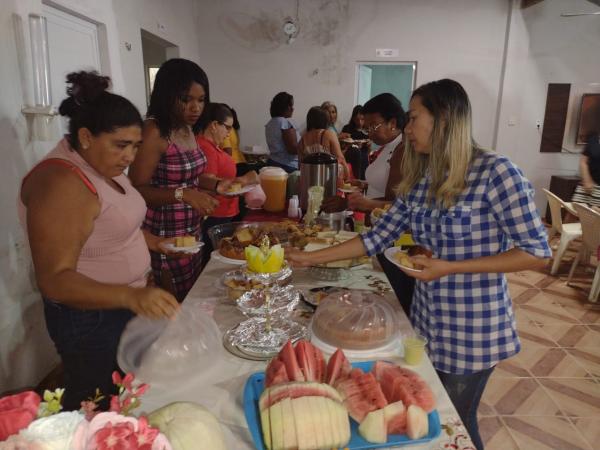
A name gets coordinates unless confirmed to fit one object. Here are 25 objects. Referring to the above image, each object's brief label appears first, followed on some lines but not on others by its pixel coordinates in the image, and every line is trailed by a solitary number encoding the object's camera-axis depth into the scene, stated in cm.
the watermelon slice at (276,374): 88
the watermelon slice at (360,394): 85
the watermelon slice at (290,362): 88
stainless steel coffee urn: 264
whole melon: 61
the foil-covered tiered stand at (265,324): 116
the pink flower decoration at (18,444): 45
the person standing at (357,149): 487
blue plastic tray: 81
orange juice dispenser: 273
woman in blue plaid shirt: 119
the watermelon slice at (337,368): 93
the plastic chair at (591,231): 355
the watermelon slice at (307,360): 90
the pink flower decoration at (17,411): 48
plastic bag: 101
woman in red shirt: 252
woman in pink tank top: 106
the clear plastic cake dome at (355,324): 112
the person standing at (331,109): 540
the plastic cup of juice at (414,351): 109
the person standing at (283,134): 428
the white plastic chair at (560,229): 411
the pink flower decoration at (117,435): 46
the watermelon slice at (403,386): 86
